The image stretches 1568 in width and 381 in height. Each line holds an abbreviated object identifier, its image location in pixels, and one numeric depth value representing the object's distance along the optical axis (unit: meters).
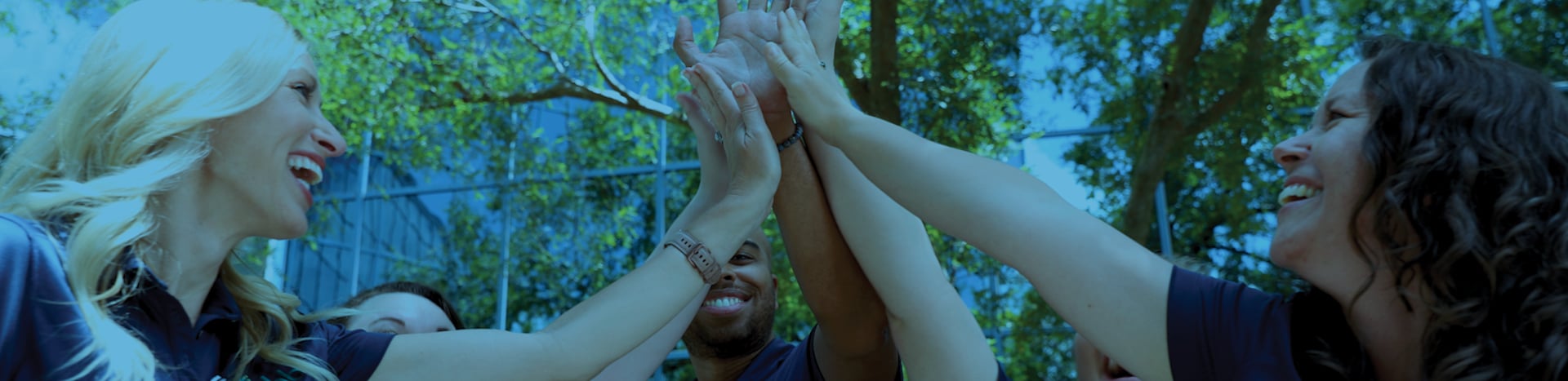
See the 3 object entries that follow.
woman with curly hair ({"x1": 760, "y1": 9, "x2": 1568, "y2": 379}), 1.25
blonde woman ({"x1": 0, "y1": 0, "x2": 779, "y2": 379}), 1.34
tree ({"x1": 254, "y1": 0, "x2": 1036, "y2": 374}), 7.32
